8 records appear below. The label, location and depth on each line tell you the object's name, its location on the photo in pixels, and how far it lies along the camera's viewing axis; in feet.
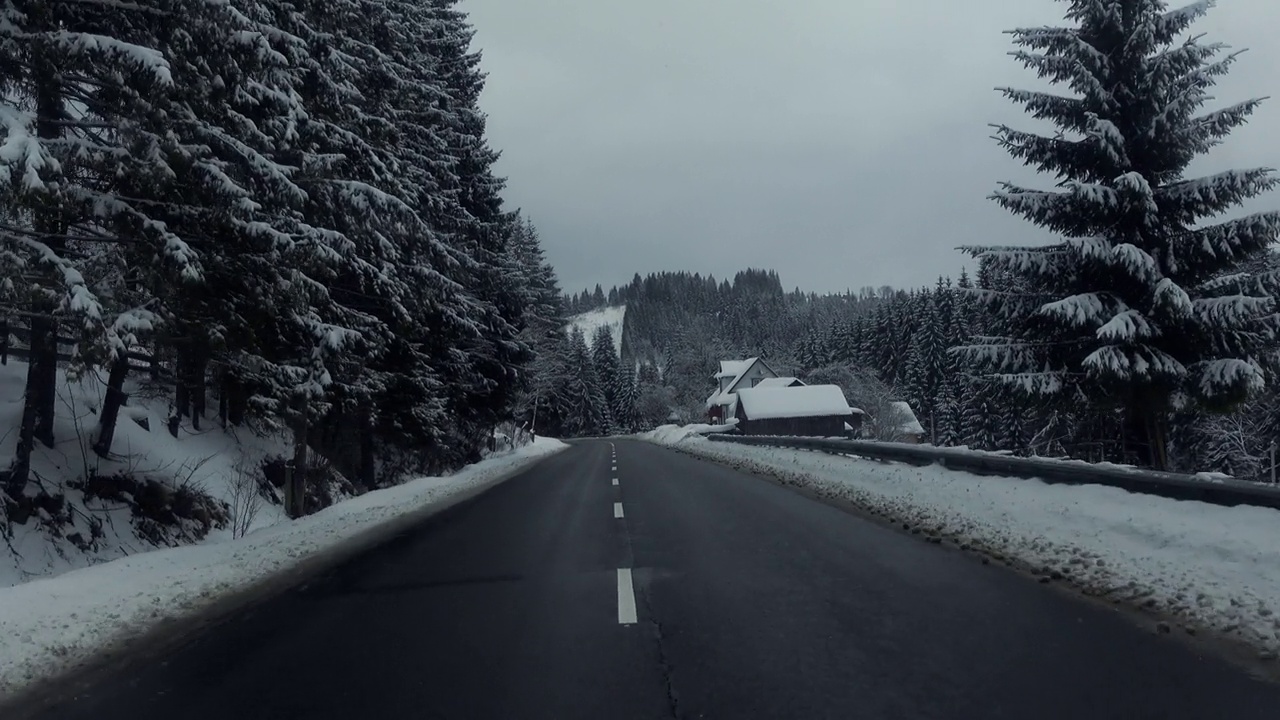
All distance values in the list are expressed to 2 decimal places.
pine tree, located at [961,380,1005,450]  169.37
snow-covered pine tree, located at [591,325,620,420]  375.45
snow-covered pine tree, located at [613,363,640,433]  385.29
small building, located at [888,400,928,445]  229.25
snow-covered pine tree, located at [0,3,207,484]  26.22
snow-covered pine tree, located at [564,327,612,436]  316.19
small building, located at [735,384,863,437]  230.27
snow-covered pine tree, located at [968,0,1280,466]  48.88
